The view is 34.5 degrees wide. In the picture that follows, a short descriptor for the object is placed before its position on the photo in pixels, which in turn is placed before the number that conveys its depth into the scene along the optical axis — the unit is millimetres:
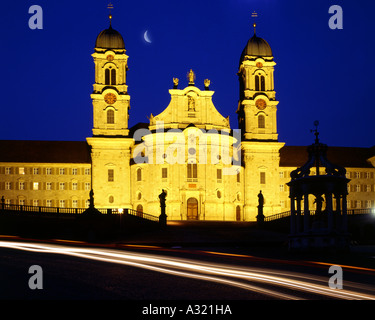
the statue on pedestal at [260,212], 55344
